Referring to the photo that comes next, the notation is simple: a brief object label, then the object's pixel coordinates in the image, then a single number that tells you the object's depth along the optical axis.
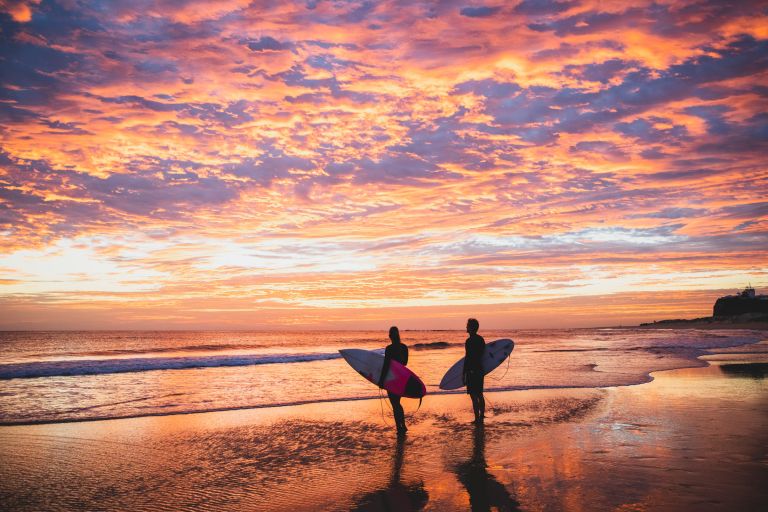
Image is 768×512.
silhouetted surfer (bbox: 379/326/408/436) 9.38
